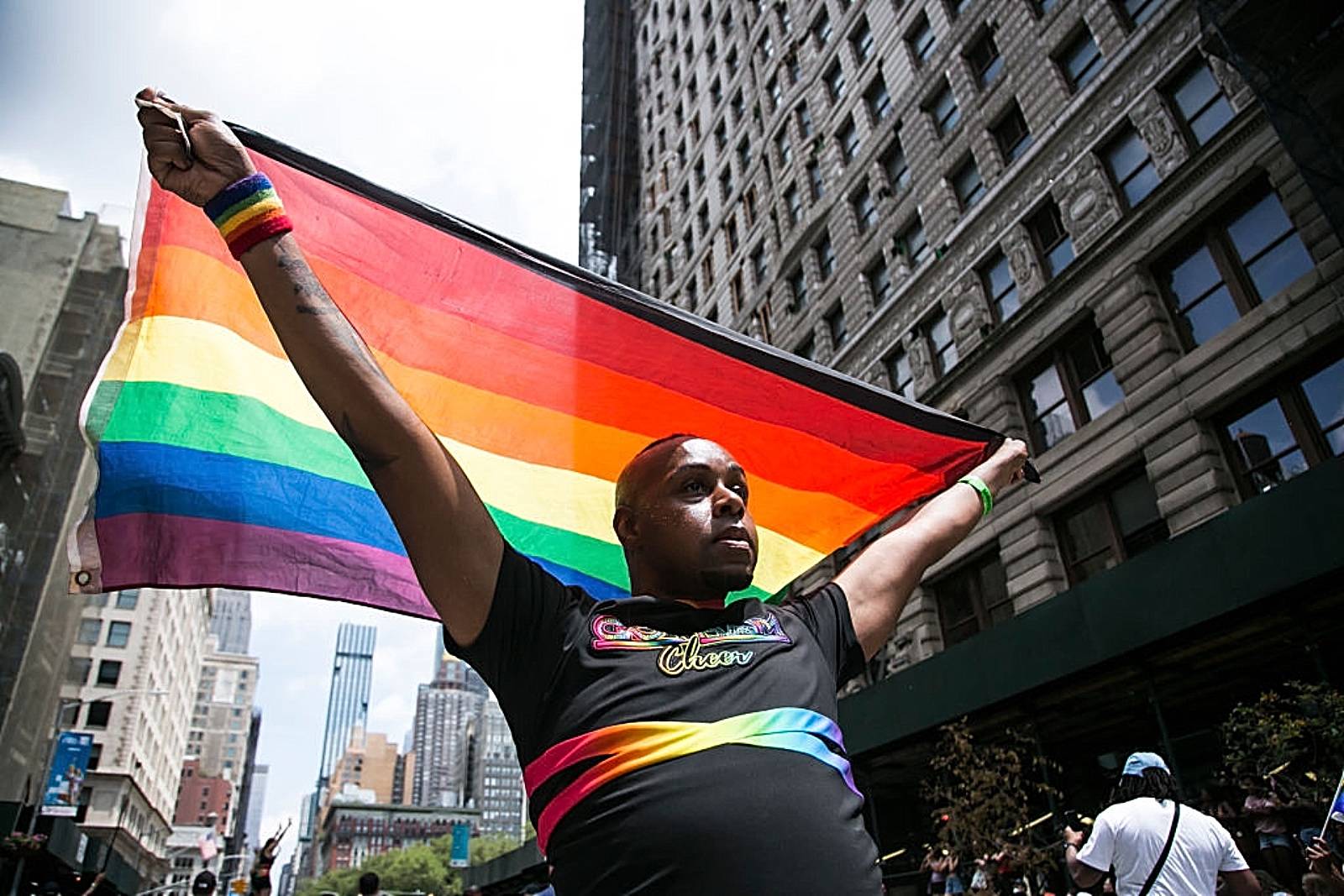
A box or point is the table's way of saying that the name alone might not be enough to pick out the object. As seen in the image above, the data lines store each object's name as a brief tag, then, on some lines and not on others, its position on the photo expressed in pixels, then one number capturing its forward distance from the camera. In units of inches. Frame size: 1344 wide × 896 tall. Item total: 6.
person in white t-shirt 192.2
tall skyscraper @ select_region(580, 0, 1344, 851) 509.0
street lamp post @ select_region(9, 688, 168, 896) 545.7
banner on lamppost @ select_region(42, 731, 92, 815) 1246.9
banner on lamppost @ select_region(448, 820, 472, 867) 2913.4
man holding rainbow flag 64.7
